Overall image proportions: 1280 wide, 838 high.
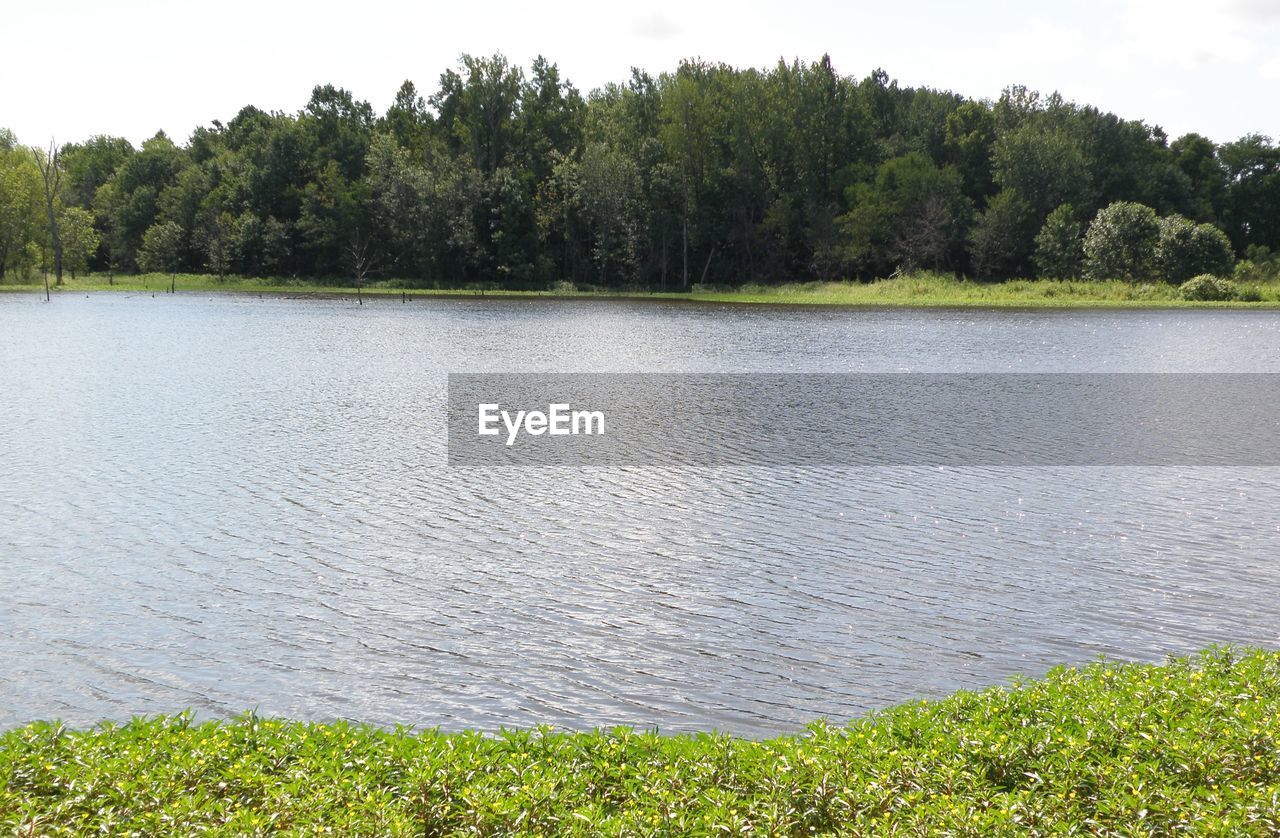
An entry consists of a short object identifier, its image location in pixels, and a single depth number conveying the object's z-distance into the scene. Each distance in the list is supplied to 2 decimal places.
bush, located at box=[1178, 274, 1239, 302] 89.38
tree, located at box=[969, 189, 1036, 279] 105.19
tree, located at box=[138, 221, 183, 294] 128.75
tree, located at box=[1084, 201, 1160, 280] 94.56
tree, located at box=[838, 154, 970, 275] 104.19
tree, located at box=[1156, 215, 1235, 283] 92.75
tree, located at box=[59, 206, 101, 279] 115.44
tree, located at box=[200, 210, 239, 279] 123.75
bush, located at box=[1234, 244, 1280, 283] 95.69
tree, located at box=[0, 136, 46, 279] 103.88
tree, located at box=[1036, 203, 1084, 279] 100.69
